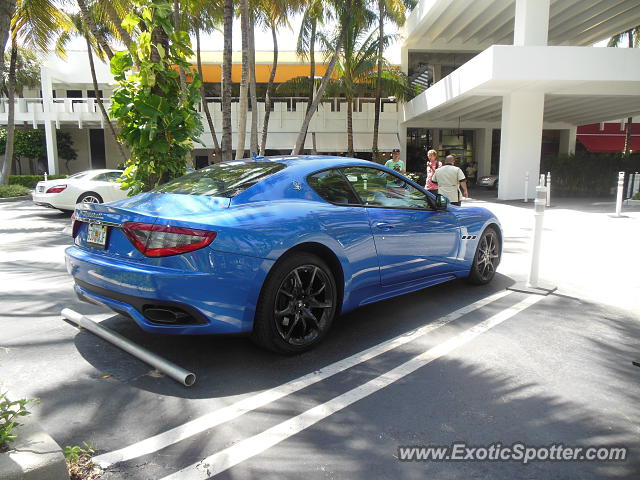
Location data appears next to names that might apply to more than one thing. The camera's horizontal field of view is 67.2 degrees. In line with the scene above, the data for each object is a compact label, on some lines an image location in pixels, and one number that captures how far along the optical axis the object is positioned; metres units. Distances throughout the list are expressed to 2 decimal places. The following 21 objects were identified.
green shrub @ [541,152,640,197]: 21.42
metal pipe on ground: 3.12
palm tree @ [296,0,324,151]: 19.44
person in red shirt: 9.88
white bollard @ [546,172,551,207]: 15.13
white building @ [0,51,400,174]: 26.09
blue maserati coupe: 3.09
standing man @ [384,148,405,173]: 10.91
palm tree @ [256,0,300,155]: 15.84
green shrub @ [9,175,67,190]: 25.06
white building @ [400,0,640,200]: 14.45
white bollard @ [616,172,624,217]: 12.12
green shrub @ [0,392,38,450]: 1.98
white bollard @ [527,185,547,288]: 5.48
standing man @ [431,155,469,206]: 8.94
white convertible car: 12.30
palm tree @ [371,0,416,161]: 20.99
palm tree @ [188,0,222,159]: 16.56
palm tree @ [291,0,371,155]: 16.48
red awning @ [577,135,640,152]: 32.41
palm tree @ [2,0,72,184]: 14.76
